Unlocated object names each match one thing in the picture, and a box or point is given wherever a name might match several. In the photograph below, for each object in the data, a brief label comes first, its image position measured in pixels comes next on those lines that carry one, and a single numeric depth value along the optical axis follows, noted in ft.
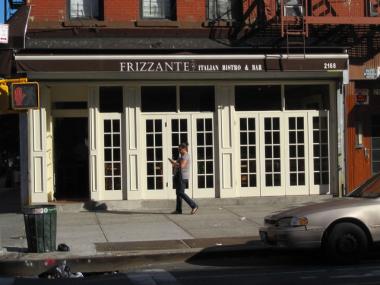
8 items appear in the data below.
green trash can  36.06
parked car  31.78
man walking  51.03
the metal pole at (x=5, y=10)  57.16
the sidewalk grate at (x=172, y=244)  37.22
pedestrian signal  35.96
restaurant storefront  54.39
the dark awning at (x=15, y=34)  50.49
